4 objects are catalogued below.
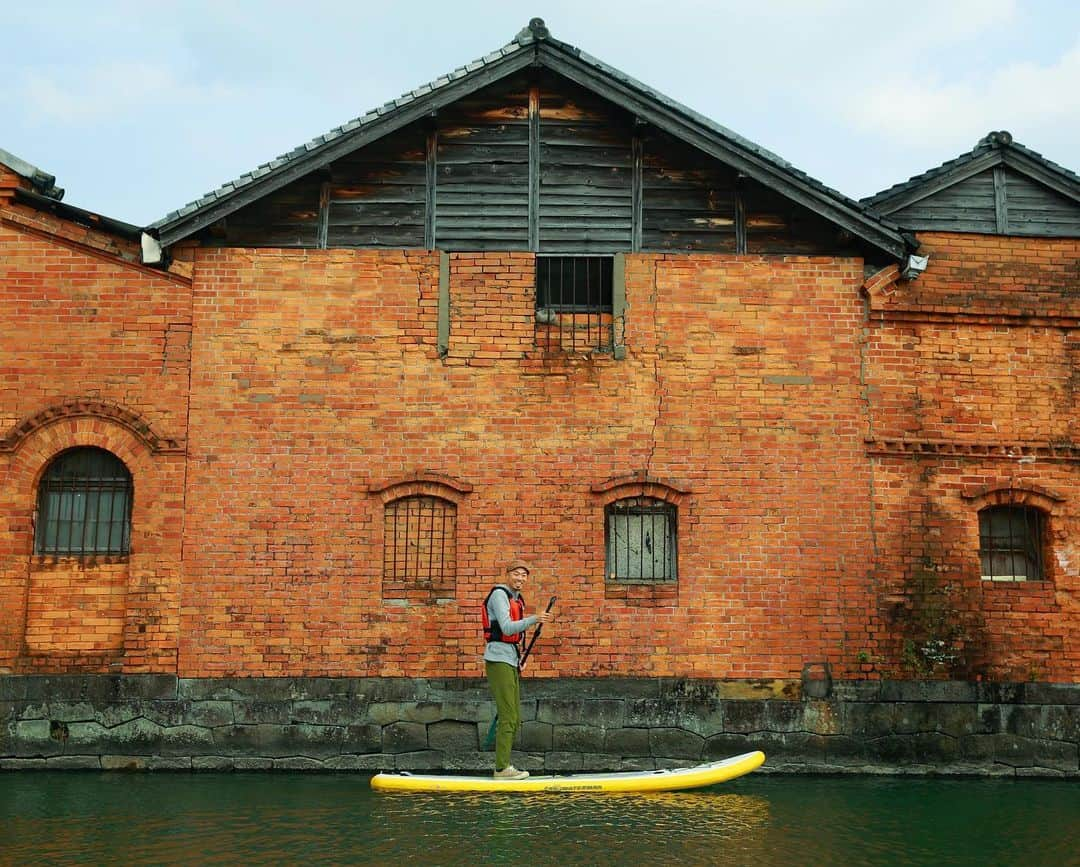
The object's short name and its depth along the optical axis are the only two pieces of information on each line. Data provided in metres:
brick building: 12.95
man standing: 10.74
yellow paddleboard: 10.44
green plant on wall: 13.07
